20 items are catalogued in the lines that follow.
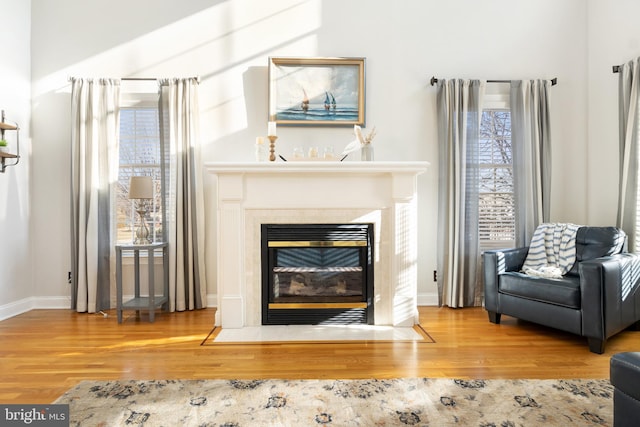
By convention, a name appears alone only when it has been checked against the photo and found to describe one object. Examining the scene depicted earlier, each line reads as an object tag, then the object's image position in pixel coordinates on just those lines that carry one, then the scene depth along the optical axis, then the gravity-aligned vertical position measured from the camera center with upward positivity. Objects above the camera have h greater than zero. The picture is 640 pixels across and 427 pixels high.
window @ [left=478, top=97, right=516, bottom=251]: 4.00 +0.33
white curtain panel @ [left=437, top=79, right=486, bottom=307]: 3.79 +0.24
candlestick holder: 3.37 +0.60
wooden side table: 3.40 -0.69
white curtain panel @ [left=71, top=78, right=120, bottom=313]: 3.69 +0.33
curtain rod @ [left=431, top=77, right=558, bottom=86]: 3.81 +1.38
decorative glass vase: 3.43 +0.57
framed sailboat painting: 3.79 +1.28
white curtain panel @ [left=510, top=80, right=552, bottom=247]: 3.81 +0.61
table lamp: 3.47 +0.20
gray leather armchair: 2.62 -0.63
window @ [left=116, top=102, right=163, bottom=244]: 3.89 +0.62
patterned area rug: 1.80 -1.02
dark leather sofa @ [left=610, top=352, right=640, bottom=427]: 1.43 -0.73
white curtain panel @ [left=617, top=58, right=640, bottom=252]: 3.34 +0.54
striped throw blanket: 3.29 -0.36
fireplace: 3.18 -0.01
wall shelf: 3.36 +0.59
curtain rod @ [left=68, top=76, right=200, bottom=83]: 3.79 +1.44
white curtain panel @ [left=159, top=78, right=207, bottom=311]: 3.71 +0.23
